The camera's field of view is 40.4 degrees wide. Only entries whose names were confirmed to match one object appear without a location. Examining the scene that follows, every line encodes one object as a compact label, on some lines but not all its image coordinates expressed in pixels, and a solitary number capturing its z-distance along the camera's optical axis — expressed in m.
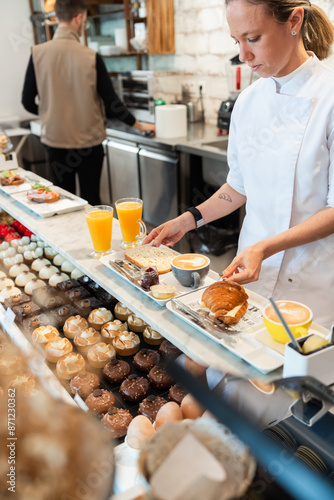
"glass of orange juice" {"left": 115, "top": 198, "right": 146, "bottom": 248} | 1.68
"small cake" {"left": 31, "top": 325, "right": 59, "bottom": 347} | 1.47
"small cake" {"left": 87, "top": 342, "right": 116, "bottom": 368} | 1.41
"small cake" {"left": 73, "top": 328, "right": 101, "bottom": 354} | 1.46
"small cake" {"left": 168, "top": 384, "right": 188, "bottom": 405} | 1.19
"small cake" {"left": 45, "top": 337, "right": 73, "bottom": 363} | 1.39
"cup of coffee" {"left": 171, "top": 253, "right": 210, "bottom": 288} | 1.35
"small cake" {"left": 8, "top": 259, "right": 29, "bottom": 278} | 1.99
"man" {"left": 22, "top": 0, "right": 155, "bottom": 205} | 3.57
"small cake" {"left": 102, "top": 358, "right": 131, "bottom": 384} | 1.34
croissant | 1.15
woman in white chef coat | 1.37
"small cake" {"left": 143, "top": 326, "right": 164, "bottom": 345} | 1.50
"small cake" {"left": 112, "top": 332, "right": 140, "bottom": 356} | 1.46
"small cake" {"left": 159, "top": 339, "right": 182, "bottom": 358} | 1.38
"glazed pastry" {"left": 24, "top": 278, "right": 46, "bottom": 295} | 1.85
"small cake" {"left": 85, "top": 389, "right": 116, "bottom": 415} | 1.20
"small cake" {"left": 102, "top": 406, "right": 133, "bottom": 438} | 1.08
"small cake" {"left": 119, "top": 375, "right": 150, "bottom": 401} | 1.26
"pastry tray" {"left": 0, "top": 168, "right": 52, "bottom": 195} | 2.45
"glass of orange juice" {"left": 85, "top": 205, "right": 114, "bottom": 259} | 1.64
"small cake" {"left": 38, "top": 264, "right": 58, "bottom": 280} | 1.97
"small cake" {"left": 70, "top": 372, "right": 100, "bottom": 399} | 1.27
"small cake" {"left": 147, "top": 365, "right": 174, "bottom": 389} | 1.30
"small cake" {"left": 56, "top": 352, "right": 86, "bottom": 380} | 1.34
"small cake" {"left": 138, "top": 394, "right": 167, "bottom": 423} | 1.16
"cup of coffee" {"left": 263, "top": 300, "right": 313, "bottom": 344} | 1.03
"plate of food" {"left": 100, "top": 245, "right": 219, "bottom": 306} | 1.34
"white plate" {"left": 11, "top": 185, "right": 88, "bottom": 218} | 2.15
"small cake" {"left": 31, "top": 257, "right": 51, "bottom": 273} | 2.04
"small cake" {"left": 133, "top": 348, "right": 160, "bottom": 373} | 1.38
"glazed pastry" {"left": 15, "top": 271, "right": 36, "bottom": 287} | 1.92
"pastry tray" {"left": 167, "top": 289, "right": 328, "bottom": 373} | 1.03
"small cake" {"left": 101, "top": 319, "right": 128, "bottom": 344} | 1.50
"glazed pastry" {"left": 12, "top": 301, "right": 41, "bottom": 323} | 1.62
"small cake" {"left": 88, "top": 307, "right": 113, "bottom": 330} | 1.60
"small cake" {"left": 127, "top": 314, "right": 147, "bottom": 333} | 1.56
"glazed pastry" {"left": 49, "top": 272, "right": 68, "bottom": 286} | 1.89
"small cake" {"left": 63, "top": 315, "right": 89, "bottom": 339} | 1.53
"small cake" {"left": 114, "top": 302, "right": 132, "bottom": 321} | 1.64
